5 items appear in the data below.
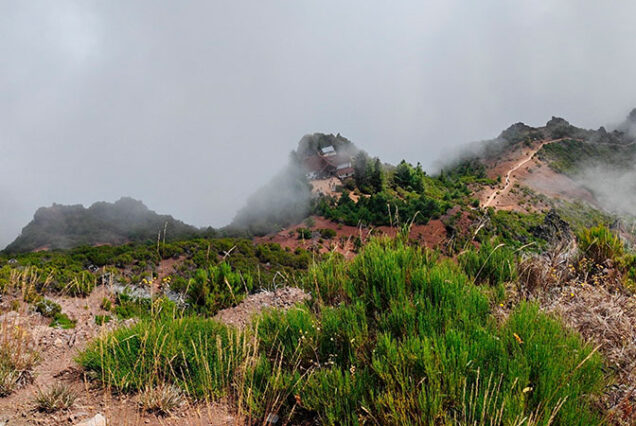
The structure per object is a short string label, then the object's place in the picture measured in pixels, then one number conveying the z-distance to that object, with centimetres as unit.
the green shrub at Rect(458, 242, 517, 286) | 480
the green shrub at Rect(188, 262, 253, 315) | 816
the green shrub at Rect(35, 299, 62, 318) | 831
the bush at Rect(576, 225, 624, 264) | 561
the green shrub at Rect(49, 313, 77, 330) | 683
